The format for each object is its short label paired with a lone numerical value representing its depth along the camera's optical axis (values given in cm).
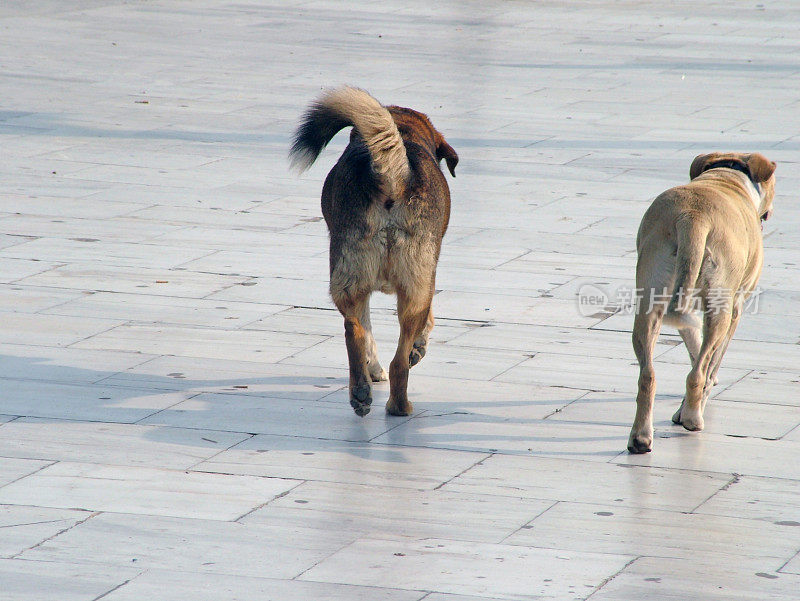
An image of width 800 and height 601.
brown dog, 1308
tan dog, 1249
